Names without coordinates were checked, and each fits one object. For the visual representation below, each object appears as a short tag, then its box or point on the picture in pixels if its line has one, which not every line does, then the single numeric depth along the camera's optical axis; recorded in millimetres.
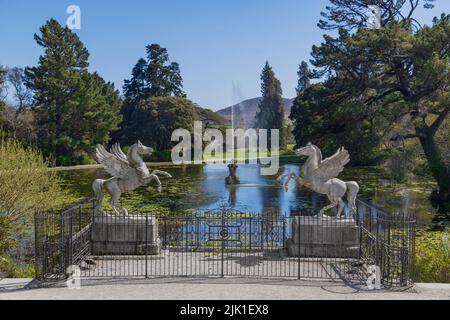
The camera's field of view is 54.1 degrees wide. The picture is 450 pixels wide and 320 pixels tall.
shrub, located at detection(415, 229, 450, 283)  11507
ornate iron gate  10242
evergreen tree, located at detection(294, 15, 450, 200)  25750
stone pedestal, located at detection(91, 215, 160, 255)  12312
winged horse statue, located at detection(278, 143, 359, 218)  12294
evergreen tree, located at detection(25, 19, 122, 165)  48875
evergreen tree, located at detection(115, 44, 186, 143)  67812
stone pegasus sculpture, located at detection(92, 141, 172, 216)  12680
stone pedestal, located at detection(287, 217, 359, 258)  12062
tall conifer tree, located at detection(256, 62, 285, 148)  75688
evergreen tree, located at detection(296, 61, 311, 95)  89312
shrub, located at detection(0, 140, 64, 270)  13539
